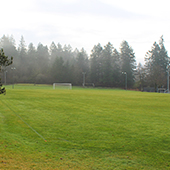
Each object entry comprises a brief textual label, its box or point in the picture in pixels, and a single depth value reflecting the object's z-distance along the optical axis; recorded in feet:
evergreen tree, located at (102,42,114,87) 285.43
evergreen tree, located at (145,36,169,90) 260.60
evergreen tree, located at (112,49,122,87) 289.94
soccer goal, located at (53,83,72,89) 270.26
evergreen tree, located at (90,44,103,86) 300.81
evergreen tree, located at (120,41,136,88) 290.56
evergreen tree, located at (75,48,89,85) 302.86
